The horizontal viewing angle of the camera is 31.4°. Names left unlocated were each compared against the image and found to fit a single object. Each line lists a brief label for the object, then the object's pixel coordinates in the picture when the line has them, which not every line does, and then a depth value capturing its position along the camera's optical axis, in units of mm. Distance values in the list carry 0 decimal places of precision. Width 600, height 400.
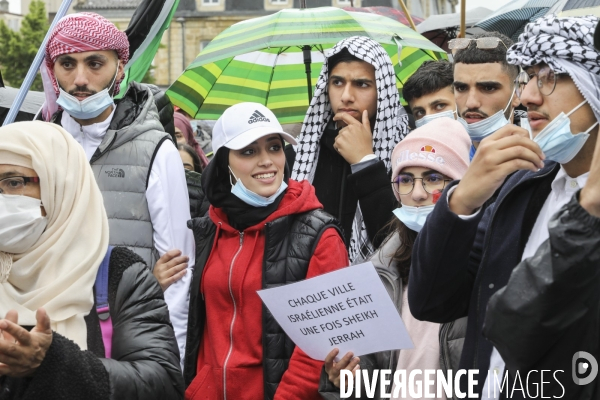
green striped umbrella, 6812
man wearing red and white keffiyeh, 5168
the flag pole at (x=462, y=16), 7709
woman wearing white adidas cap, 4621
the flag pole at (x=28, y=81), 5863
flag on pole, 6727
